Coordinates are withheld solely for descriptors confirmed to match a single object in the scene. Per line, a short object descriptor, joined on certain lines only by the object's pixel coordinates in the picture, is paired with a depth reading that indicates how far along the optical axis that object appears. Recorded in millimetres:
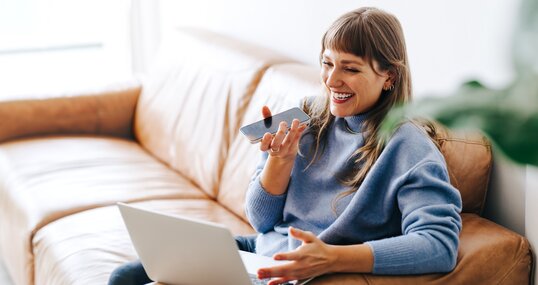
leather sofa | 1683
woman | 1440
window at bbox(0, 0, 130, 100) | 3973
